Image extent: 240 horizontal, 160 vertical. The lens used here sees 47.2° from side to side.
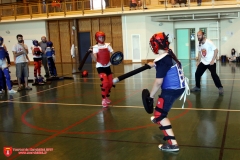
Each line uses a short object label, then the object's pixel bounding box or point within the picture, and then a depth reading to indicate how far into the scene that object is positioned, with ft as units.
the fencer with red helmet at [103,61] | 25.18
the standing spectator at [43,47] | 46.11
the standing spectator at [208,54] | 28.58
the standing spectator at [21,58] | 35.17
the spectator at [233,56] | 70.11
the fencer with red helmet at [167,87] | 14.33
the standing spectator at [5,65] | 33.88
